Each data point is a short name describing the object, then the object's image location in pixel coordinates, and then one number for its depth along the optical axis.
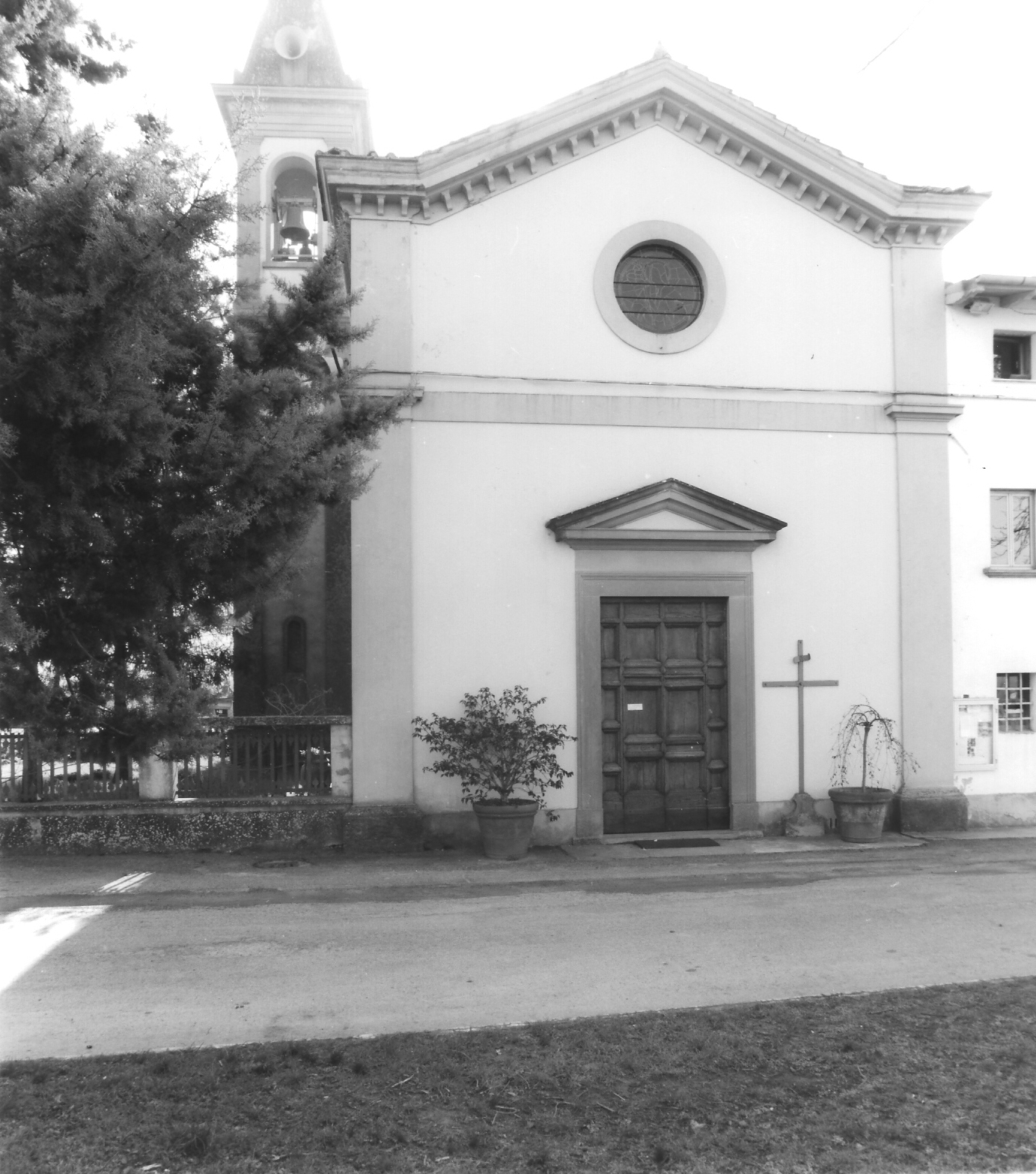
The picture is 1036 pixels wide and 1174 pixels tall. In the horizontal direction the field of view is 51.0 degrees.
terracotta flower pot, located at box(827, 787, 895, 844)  11.88
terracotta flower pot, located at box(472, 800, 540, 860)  10.88
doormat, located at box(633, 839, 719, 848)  11.62
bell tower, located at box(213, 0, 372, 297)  19.70
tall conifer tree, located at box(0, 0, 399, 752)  5.14
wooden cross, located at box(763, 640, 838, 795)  12.34
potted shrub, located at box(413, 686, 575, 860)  10.95
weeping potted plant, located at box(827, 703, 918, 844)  12.24
